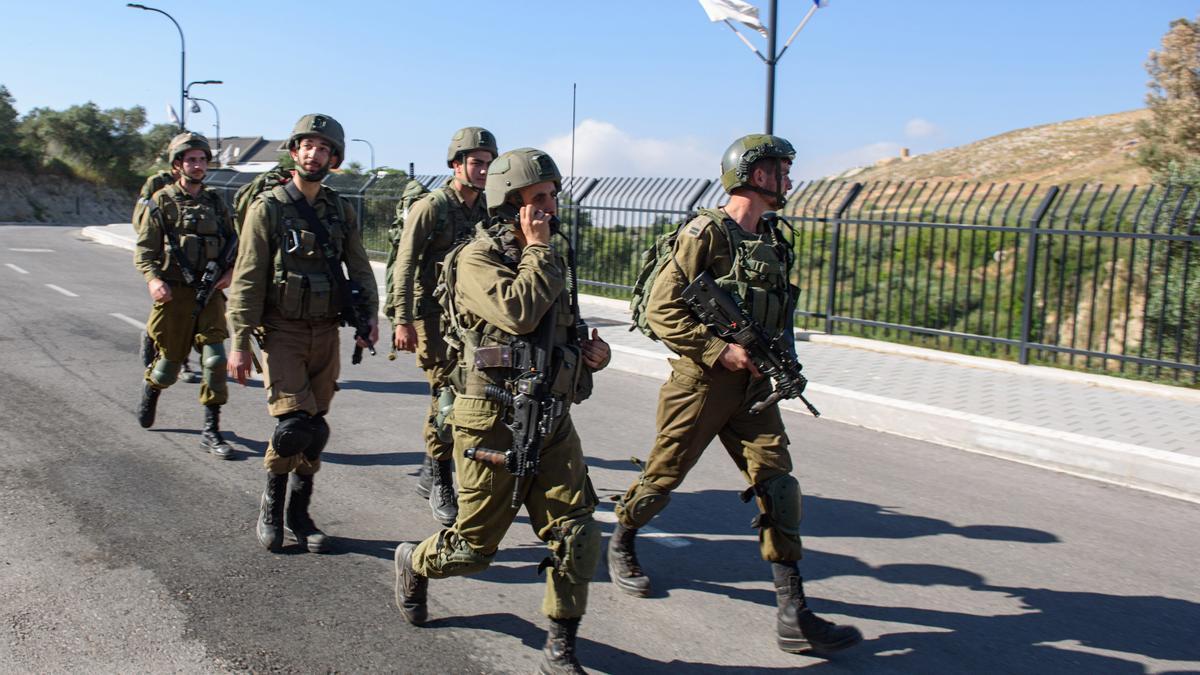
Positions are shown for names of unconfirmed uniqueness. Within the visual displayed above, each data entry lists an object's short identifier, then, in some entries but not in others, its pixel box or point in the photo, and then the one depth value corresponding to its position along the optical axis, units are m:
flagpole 11.28
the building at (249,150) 96.06
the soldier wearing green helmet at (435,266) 5.34
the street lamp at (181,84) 35.12
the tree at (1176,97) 18.02
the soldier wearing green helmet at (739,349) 3.94
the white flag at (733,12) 11.84
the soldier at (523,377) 3.33
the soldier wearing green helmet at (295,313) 4.66
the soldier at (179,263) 6.81
